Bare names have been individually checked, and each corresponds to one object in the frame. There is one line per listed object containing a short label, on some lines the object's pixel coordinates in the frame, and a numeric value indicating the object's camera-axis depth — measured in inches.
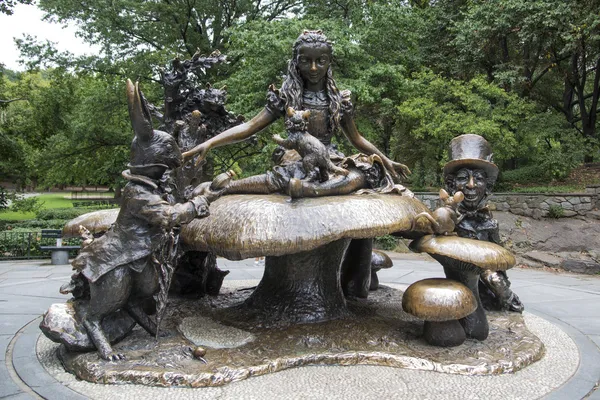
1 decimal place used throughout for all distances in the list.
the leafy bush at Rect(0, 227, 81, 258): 465.7
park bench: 409.4
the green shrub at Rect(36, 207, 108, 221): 705.8
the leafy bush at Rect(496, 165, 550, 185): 639.8
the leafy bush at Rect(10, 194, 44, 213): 622.3
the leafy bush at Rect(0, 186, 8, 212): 565.6
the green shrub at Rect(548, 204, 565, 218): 516.4
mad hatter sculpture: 189.9
